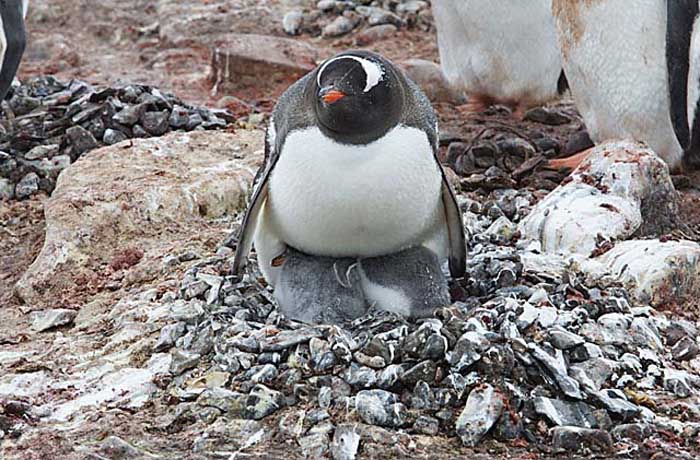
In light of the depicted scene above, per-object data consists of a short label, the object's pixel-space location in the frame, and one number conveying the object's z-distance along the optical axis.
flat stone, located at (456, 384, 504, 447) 5.87
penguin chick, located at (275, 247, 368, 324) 6.91
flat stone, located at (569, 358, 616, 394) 6.29
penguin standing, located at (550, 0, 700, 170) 10.20
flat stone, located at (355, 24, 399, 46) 16.83
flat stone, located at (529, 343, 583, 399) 6.17
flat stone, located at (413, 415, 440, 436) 5.94
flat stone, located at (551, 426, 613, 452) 5.80
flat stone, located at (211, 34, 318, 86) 14.65
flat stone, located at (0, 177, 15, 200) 10.70
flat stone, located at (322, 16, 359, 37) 16.97
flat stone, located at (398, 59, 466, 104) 14.36
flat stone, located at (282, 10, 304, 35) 17.30
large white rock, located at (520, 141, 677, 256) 8.44
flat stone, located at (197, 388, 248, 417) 6.12
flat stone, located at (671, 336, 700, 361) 6.87
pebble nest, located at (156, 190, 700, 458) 5.96
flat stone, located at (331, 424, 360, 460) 5.70
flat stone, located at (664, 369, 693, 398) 6.41
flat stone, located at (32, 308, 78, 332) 7.86
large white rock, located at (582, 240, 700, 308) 7.66
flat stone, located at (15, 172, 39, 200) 10.70
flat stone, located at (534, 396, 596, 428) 6.00
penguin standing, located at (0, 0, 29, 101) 11.48
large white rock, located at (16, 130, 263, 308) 8.58
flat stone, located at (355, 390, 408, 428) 5.96
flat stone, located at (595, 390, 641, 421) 6.08
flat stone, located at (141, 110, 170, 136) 11.38
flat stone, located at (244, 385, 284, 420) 6.07
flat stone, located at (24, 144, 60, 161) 11.24
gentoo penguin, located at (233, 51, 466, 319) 6.58
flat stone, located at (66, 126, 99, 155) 11.28
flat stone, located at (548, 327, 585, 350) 6.53
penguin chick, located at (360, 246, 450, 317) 6.92
